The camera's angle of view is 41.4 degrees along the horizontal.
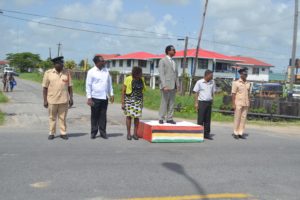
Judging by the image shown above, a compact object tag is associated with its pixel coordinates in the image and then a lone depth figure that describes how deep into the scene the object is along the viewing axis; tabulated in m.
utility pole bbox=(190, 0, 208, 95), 30.51
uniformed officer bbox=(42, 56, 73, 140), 8.45
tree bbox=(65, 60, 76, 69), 60.38
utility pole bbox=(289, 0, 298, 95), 27.72
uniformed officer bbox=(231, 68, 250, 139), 10.16
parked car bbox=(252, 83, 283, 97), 30.31
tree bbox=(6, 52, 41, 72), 123.00
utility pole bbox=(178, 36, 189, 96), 28.97
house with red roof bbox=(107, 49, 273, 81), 57.25
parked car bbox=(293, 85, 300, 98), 29.51
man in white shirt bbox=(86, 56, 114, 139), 8.70
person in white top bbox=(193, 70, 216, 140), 9.95
